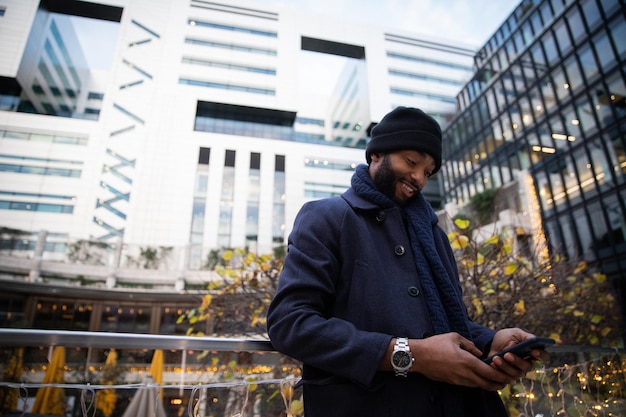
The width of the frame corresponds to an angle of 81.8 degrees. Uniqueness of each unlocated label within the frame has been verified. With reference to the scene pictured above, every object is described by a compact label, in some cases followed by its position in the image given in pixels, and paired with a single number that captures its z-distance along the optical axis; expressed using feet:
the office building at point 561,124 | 52.90
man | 3.24
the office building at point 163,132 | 76.38
